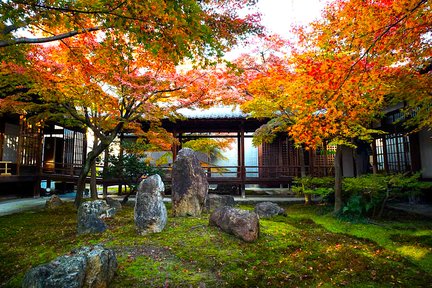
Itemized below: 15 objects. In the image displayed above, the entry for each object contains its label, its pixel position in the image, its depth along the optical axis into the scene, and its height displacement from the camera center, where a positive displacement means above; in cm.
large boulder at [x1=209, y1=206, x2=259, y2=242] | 593 -124
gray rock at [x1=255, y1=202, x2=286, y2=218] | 905 -143
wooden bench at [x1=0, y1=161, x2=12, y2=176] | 1238 +16
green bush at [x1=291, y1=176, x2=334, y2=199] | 1054 -65
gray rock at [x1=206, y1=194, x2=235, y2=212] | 975 -119
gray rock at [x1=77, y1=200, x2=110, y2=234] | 653 -123
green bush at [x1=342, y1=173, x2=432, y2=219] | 823 -79
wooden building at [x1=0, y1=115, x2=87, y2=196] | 1320 +96
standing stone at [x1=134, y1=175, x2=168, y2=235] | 634 -92
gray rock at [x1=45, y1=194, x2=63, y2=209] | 1063 -126
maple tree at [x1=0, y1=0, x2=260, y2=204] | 460 +274
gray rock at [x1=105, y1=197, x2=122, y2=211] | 1011 -128
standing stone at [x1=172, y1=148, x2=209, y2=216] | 820 -54
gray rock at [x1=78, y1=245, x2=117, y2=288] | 377 -140
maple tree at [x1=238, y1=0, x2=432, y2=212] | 568 +250
